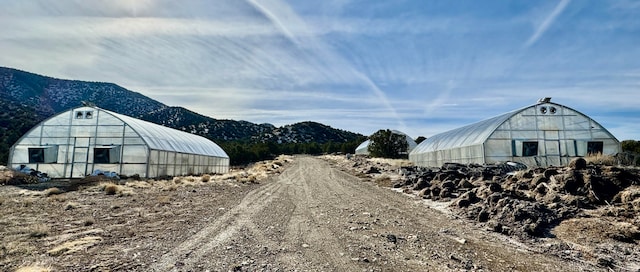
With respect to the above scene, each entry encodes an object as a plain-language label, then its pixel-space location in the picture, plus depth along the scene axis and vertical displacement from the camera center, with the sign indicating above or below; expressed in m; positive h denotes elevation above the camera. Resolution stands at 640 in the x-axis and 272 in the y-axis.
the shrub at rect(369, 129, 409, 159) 71.19 +2.92
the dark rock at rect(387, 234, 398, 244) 9.15 -2.25
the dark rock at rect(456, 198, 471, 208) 14.05 -1.85
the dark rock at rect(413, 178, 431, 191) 21.25 -1.69
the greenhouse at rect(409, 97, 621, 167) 30.05 +2.08
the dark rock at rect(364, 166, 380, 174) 37.52 -1.54
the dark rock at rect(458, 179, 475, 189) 18.21 -1.37
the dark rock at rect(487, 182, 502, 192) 14.58 -1.20
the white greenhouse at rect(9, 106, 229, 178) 30.81 +0.45
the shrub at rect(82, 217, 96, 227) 11.77 -2.48
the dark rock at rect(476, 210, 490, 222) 11.72 -1.99
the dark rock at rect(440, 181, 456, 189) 18.17 -1.43
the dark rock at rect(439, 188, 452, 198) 16.89 -1.73
